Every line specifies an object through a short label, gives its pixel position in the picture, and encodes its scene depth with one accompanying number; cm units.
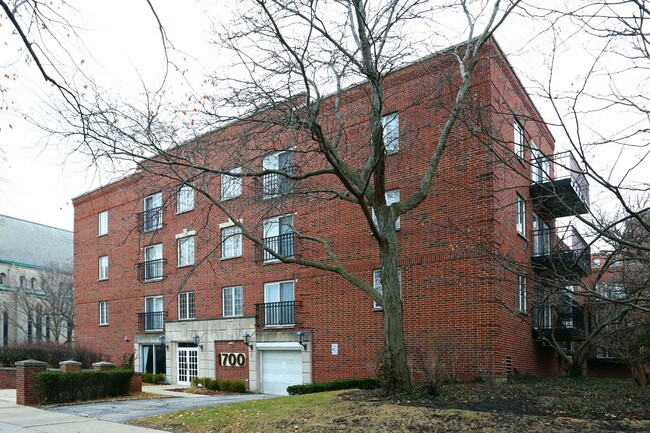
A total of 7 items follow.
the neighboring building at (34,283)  5744
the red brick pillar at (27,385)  2022
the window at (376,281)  2144
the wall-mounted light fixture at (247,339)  2617
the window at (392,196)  2162
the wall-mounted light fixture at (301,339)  2372
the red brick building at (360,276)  1914
